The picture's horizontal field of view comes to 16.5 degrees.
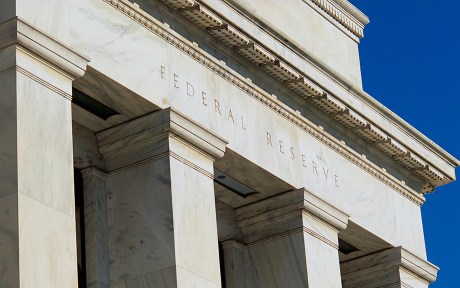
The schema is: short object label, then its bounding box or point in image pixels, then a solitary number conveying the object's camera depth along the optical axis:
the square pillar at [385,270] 52.62
